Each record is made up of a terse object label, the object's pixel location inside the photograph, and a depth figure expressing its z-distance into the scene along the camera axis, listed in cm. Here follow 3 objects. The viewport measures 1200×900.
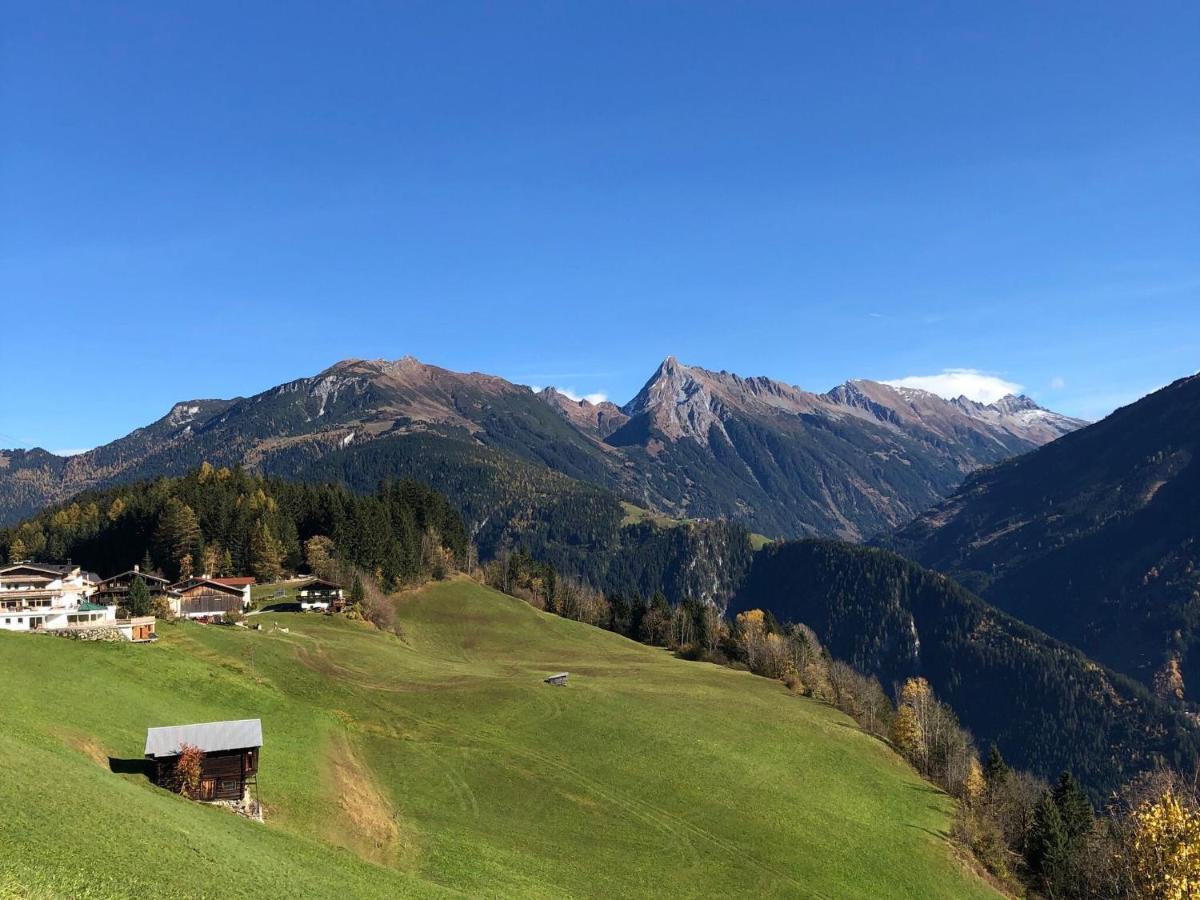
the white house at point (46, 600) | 8994
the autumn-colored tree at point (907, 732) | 10919
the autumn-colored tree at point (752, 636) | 15100
